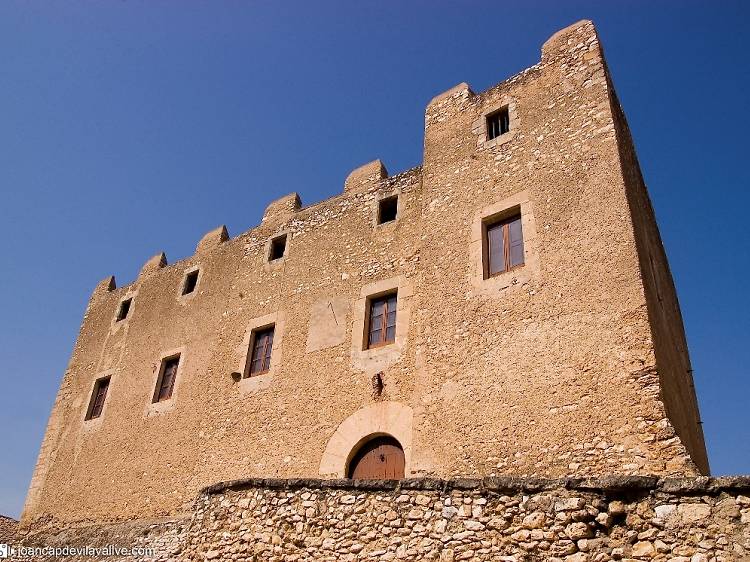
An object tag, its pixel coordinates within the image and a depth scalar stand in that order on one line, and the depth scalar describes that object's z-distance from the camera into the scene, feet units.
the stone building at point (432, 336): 25.04
